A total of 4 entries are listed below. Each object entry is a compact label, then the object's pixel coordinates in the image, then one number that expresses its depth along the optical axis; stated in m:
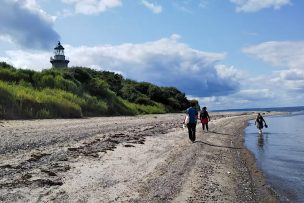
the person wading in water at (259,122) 21.81
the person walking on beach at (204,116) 18.92
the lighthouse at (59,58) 45.60
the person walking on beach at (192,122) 13.30
